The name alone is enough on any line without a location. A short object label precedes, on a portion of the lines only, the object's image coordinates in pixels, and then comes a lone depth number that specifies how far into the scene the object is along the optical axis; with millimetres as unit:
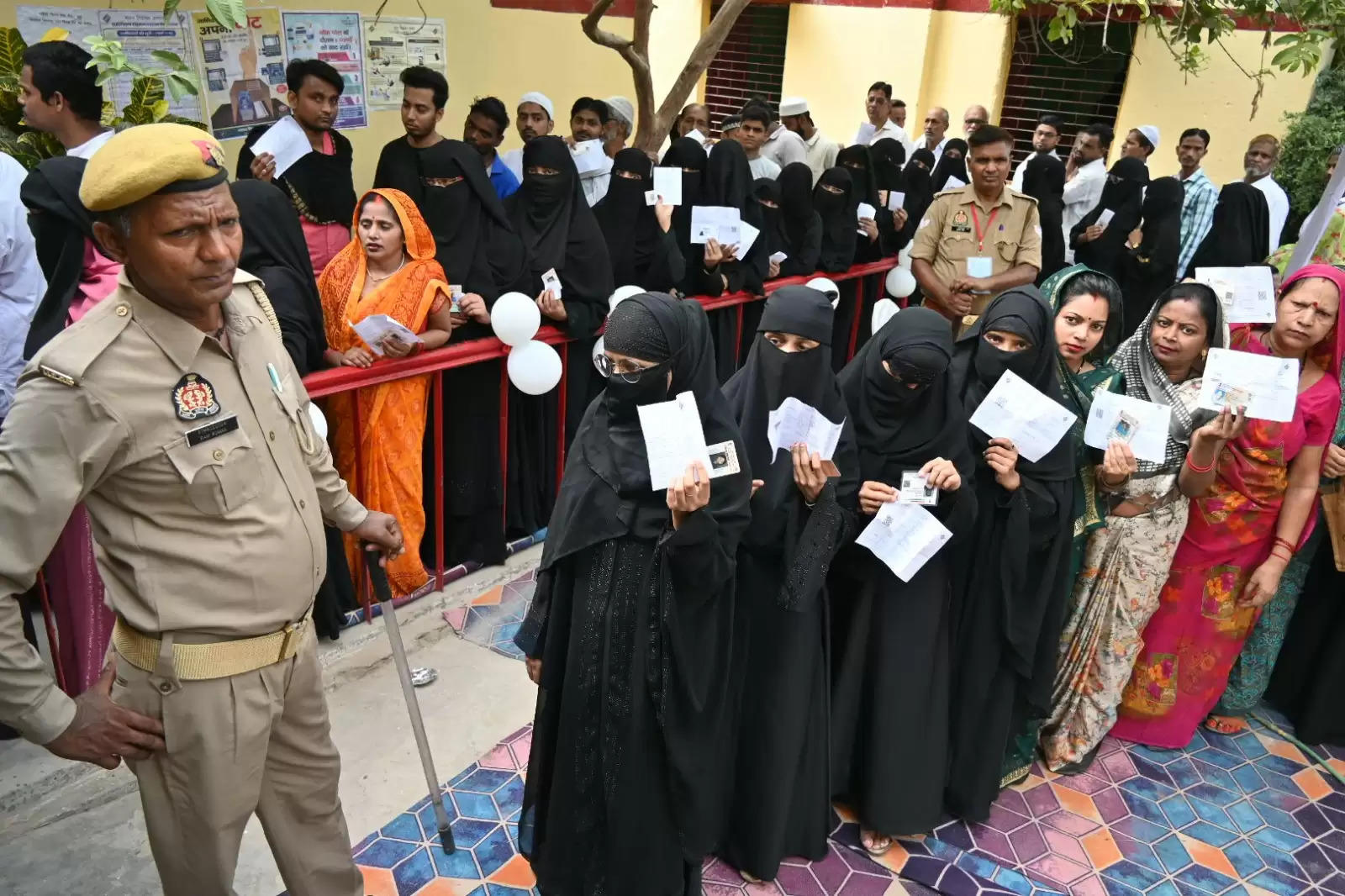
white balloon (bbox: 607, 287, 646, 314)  4699
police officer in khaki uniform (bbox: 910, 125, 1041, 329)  5730
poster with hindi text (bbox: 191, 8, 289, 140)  5461
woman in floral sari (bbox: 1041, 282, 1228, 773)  3295
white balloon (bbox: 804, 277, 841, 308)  5562
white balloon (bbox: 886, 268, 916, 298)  6703
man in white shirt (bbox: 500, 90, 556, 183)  5744
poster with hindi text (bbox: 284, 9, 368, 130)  5969
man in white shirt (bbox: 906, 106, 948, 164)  9602
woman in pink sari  3447
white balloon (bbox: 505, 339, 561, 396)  4023
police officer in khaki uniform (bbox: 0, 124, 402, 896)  1757
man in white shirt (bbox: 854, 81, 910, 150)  9430
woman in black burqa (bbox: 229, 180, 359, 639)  3447
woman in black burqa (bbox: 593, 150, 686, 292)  5160
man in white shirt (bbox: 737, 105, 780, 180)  6777
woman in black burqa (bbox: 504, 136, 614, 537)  4535
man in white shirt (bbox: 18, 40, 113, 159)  3350
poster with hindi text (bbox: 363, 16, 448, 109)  6441
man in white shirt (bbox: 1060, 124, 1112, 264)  8164
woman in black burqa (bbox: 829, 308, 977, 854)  2766
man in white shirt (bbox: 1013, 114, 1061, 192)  8312
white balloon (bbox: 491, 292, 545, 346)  3930
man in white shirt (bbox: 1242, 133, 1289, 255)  8102
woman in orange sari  3738
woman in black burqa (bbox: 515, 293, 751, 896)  2322
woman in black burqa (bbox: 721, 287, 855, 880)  2676
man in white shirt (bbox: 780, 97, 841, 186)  9203
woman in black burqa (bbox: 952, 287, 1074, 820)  2967
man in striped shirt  8143
